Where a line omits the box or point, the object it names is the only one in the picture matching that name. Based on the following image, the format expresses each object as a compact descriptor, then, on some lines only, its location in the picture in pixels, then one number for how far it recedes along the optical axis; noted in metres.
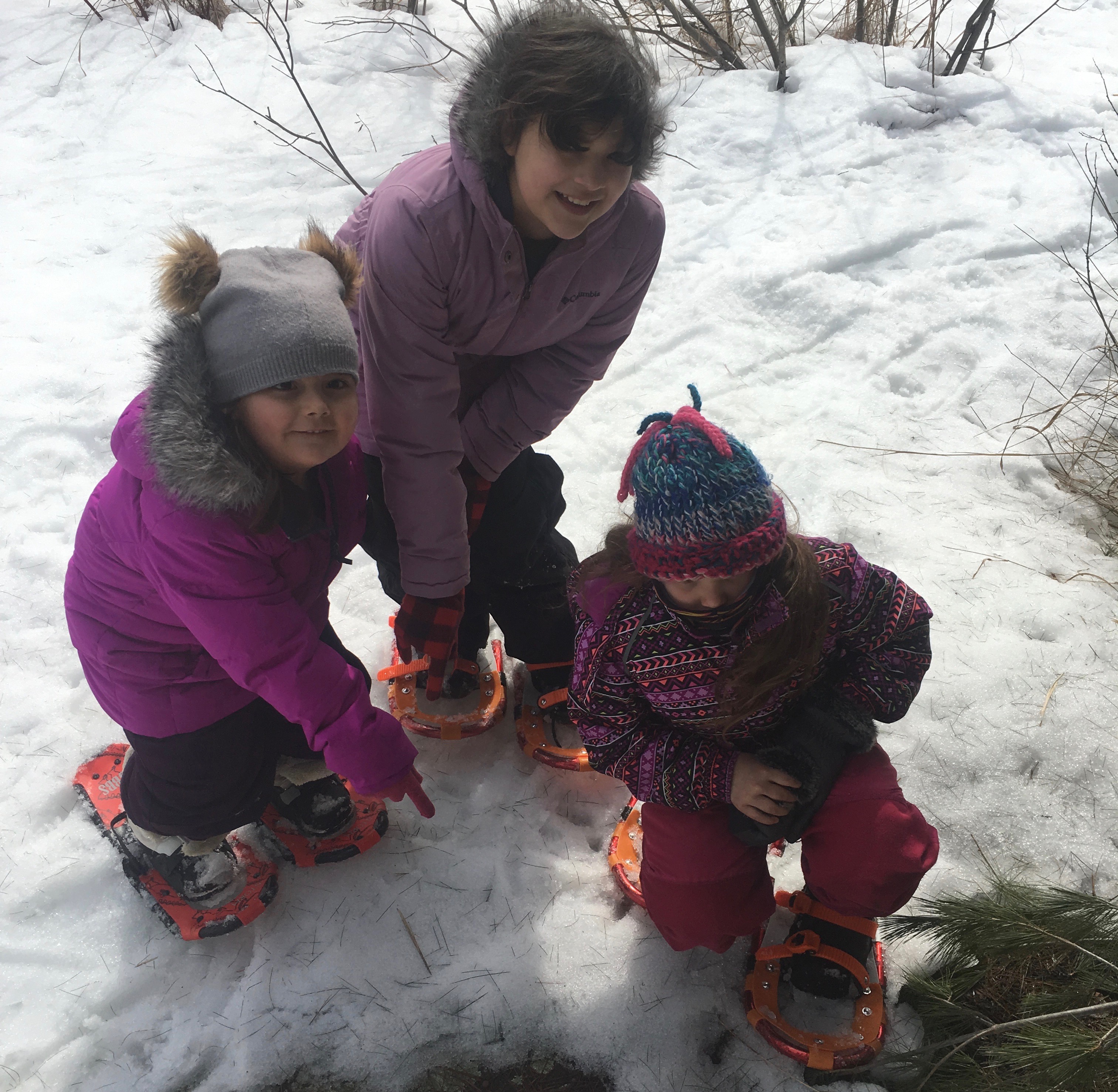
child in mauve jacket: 1.45
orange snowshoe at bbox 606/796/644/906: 1.83
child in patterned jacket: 1.42
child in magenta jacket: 1.40
